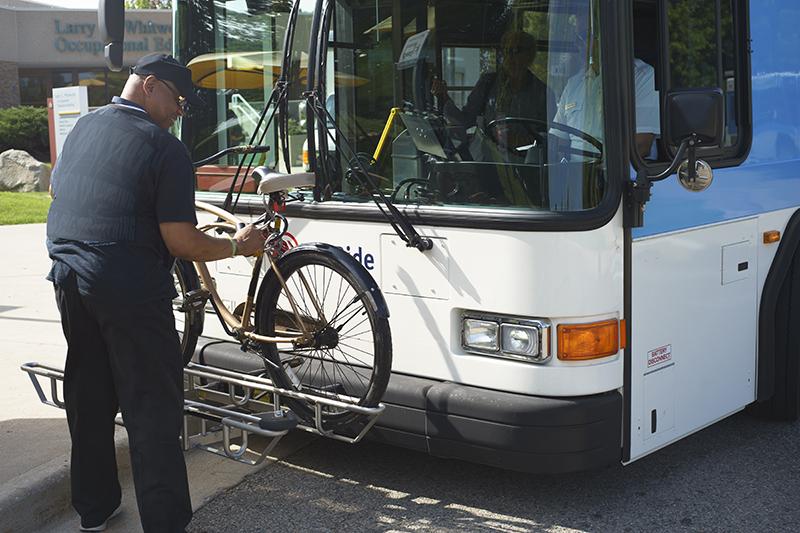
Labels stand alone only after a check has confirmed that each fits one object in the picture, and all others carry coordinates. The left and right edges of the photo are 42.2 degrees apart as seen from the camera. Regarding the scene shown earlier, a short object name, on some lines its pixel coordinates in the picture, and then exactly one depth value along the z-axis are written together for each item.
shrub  26.34
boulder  21.00
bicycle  4.48
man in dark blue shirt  3.79
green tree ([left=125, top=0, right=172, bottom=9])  35.73
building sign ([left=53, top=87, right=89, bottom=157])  11.51
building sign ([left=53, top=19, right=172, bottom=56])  30.59
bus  4.08
